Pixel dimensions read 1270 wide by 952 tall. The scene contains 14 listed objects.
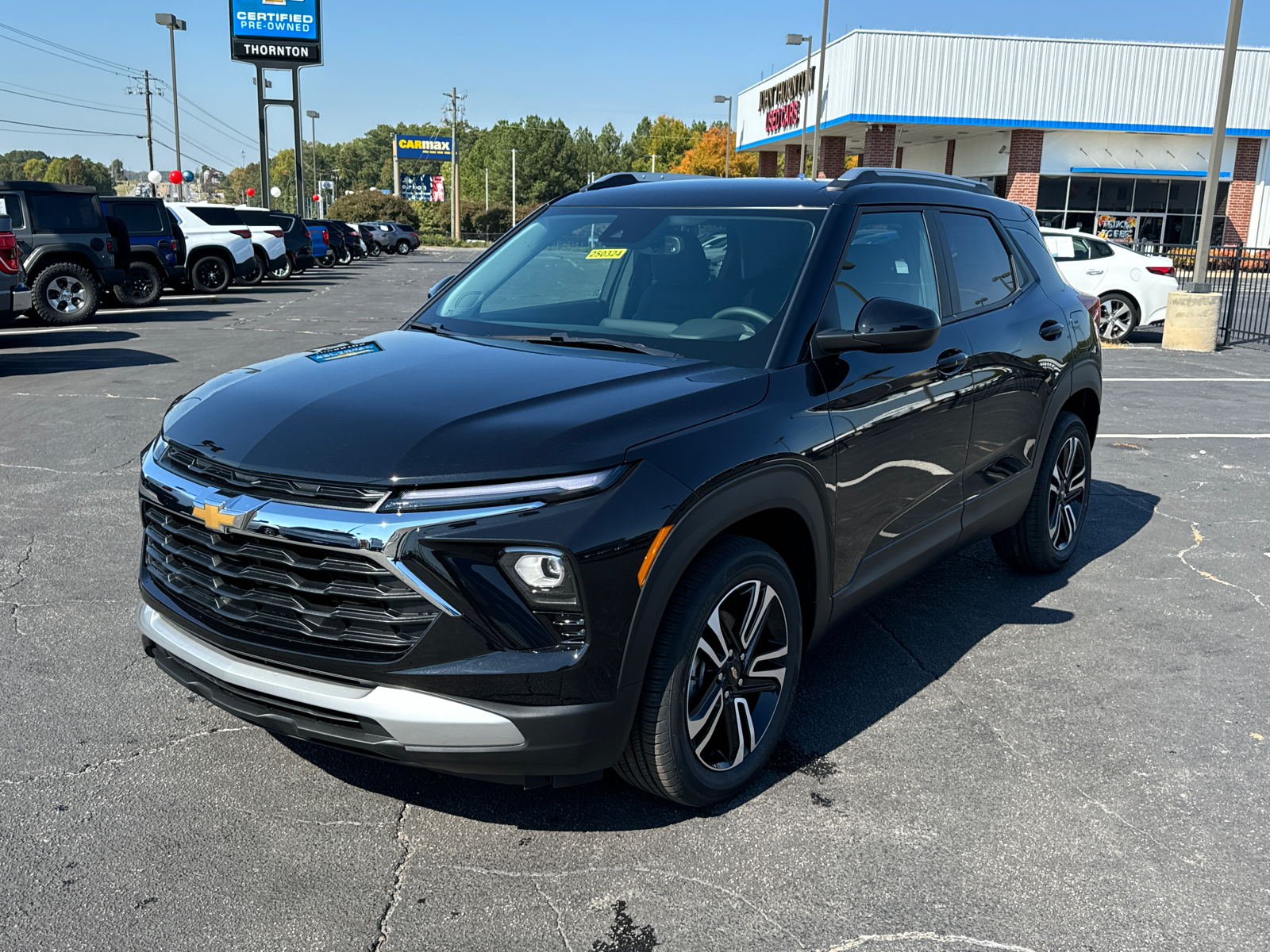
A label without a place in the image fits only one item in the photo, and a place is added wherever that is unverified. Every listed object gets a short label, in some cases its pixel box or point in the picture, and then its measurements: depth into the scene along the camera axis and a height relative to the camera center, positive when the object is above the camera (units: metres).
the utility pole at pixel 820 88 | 36.62 +5.23
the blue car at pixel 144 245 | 19.94 -0.31
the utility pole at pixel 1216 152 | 15.78 +1.60
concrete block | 16.58 -0.90
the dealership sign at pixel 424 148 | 114.06 +9.02
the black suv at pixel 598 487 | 2.71 -0.66
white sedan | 16.50 -0.30
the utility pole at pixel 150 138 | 73.00 +5.99
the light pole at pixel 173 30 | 55.00 +9.87
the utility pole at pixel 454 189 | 85.12 +3.77
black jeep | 16.20 -0.31
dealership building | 39.81 +5.06
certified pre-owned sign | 46.16 +8.24
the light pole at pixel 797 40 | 44.47 +8.27
